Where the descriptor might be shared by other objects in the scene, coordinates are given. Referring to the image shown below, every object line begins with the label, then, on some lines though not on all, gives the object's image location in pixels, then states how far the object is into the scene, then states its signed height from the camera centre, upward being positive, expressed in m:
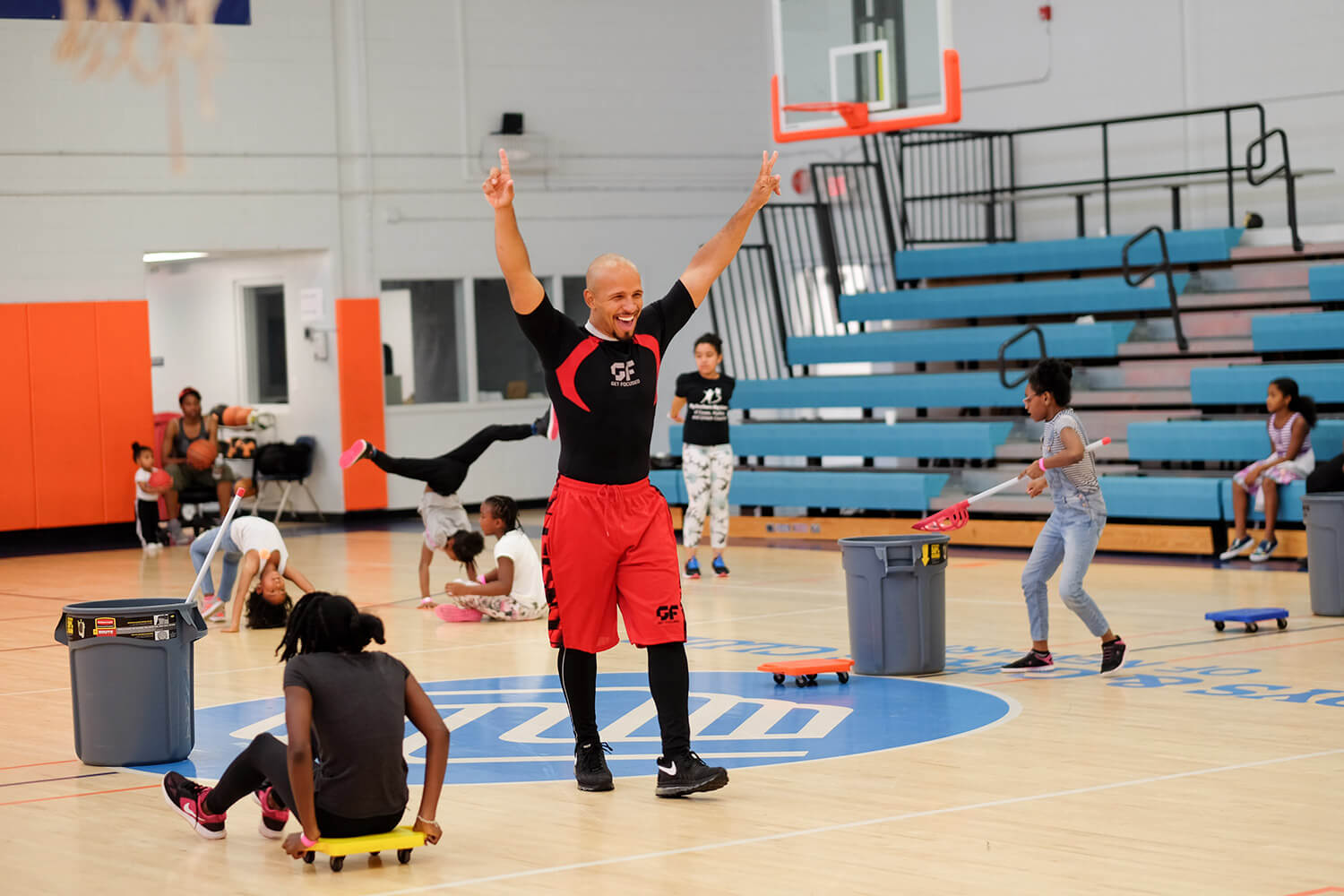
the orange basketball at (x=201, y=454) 18.66 -0.83
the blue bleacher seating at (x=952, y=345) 16.59 +0.07
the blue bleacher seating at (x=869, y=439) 16.27 -0.83
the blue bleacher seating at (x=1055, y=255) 17.03 +0.95
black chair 20.02 -1.04
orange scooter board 8.81 -1.58
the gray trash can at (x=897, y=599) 9.05 -1.29
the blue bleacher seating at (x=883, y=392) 16.67 -0.38
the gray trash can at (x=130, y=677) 7.25 -1.25
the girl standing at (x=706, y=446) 13.56 -0.69
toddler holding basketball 18.14 -1.18
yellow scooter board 5.37 -1.46
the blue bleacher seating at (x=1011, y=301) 16.94 +0.50
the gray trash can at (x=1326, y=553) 10.70 -1.32
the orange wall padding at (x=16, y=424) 18.11 -0.44
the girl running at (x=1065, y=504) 8.72 -0.79
